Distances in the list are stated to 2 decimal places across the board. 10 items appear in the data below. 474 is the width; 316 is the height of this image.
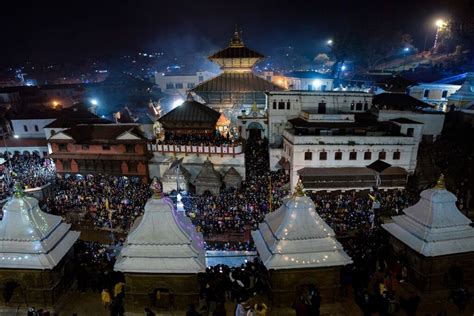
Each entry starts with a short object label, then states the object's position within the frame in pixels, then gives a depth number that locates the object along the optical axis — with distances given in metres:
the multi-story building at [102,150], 29.47
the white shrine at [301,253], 11.30
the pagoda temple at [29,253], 11.45
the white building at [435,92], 38.20
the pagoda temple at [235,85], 38.12
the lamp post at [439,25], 60.88
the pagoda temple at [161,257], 11.23
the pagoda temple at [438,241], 11.69
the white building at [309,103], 32.62
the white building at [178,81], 63.16
